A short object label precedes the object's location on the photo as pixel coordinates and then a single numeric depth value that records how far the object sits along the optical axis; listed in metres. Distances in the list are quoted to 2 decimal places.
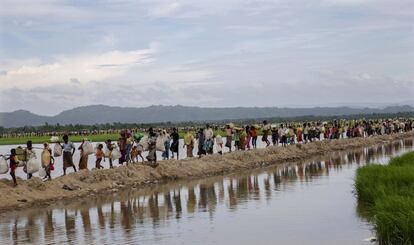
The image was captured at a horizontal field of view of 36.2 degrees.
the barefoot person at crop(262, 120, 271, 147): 35.42
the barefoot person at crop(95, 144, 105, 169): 23.62
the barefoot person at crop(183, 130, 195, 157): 28.84
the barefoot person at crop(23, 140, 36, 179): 20.14
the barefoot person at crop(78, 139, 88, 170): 23.11
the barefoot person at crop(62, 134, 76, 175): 21.80
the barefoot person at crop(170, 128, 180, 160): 27.16
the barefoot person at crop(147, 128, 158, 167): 24.84
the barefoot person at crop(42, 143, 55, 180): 20.68
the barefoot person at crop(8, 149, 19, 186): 18.89
